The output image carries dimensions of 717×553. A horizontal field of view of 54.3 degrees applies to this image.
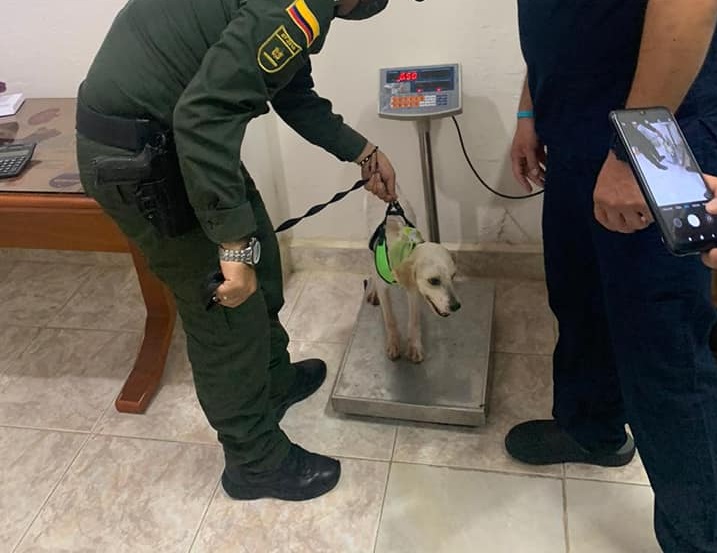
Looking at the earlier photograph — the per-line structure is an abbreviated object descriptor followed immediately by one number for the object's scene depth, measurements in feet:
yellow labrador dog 4.99
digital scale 5.21
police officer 3.12
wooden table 5.11
